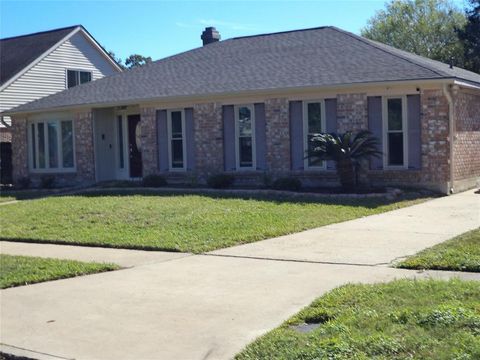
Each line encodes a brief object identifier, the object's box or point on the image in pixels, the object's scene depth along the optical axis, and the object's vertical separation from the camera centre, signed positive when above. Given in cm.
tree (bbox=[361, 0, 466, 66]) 4391 +880
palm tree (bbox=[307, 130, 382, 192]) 1623 +8
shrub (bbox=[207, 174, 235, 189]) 1839 -68
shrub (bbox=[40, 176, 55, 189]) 2311 -78
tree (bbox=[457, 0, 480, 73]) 3497 +636
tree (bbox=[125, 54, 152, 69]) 8074 +1239
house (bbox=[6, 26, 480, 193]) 1700 +122
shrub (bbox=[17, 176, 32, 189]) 2428 -80
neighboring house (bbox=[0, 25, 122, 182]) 3014 +480
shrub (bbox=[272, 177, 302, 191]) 1720 -76
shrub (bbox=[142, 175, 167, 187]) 2003 -69
